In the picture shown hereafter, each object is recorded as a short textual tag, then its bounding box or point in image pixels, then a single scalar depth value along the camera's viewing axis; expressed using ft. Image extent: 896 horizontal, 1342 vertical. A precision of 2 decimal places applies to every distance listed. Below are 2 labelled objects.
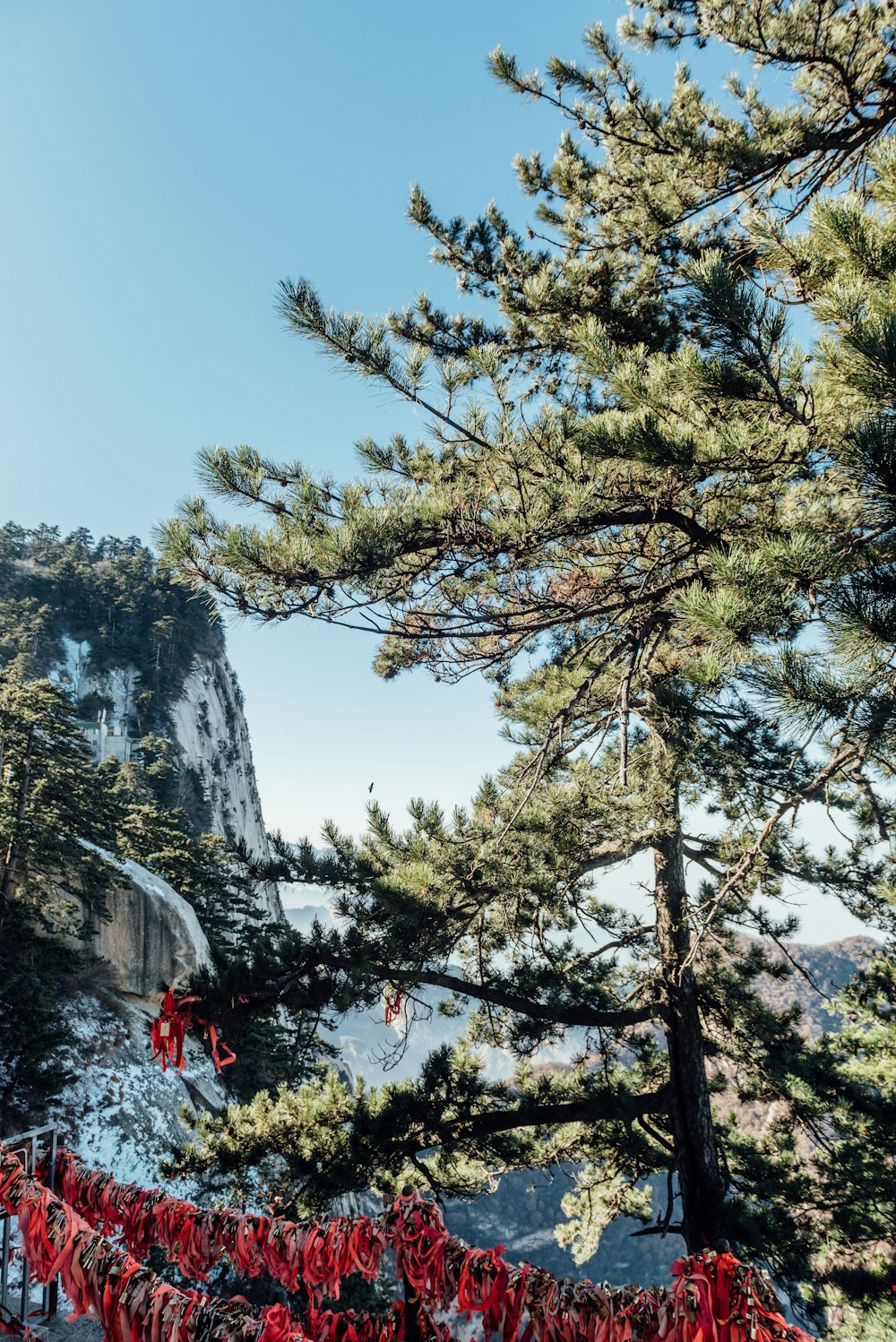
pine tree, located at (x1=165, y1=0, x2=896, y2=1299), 8.76
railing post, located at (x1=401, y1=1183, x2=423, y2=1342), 10.15
